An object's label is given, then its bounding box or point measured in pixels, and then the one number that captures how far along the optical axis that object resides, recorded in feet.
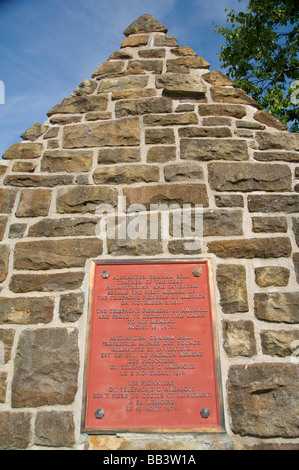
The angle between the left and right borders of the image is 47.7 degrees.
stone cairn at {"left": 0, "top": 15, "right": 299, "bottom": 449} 7.70
